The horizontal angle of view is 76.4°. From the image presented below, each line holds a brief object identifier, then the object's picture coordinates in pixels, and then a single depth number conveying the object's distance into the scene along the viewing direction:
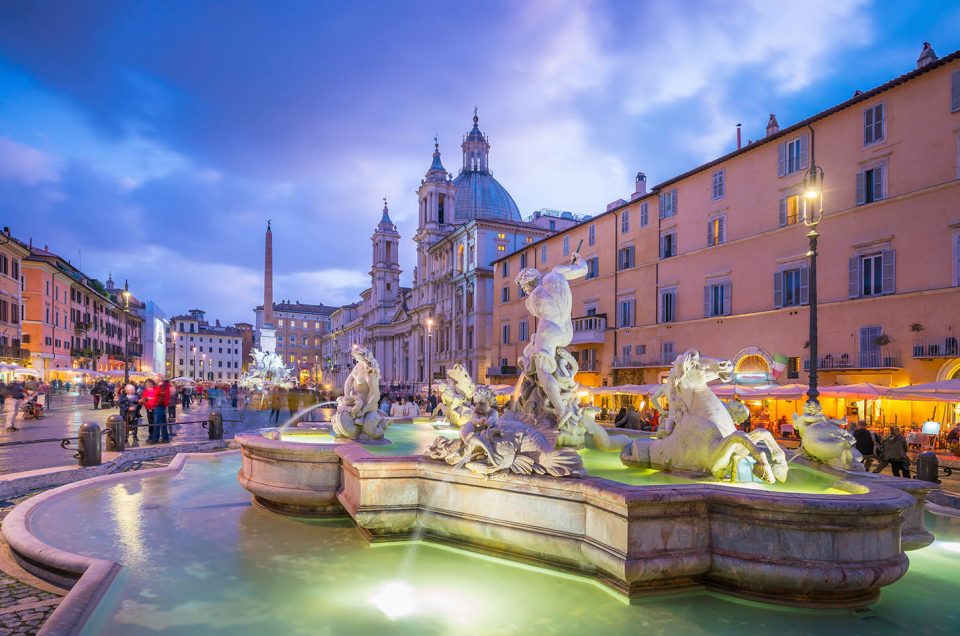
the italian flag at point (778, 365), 22.82
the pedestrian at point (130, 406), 15.21
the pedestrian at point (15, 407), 18.91
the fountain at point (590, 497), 4.29
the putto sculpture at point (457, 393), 9.24
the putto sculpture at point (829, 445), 6.30
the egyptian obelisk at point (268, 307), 49.44
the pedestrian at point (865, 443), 10.69
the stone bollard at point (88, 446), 10.20
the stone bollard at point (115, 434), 12.06
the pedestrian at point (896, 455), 10.36
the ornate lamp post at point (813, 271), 12.64
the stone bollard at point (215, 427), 15.15
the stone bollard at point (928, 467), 8.88
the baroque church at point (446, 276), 59.09
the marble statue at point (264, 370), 45.92
